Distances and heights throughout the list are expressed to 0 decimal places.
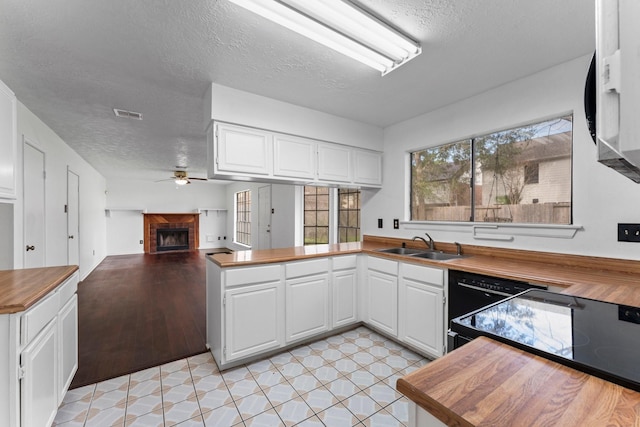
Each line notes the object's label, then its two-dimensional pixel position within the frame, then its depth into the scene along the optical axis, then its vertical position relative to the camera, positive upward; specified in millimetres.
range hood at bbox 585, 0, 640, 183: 427 +221
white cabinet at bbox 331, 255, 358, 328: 2725 -806
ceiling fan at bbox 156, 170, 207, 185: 6389 +785
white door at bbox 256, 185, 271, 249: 6198 -150
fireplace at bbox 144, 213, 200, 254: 8367 -692
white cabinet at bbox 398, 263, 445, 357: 2170 -809
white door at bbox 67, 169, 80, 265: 4156 -136
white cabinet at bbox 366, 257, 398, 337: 2551 -811
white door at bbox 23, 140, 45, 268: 2704 +33
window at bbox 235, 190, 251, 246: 7691 -205
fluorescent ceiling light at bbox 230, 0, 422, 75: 1405 +1049
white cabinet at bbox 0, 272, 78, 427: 1184 -741
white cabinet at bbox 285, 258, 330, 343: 2447 -804
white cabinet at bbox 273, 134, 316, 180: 2645 +538
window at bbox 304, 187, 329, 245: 4965 -79
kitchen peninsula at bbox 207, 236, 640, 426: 539 -398
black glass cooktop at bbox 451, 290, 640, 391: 692 -383
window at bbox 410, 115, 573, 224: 2139 +314
